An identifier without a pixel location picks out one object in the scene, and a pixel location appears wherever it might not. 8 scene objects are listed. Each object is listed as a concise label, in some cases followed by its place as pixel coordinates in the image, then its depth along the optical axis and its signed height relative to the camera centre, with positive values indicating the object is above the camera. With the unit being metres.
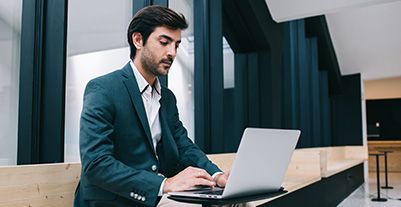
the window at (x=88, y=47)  1.98 +0.40
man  1.28 -0.04
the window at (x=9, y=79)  1.64 +0.17
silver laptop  1.23 -0.15
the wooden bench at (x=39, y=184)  1.43 -0.24
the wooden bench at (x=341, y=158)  4.58 -0.65
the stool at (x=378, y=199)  5.61 -1.10
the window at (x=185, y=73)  3.04 +0.36
